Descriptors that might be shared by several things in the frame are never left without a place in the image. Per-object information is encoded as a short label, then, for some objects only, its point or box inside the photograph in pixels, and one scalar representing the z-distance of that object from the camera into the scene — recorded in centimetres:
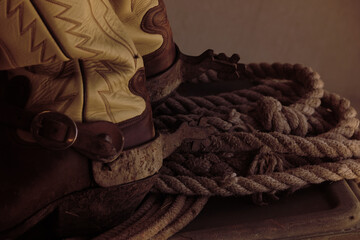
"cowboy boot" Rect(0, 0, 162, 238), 72
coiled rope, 84
